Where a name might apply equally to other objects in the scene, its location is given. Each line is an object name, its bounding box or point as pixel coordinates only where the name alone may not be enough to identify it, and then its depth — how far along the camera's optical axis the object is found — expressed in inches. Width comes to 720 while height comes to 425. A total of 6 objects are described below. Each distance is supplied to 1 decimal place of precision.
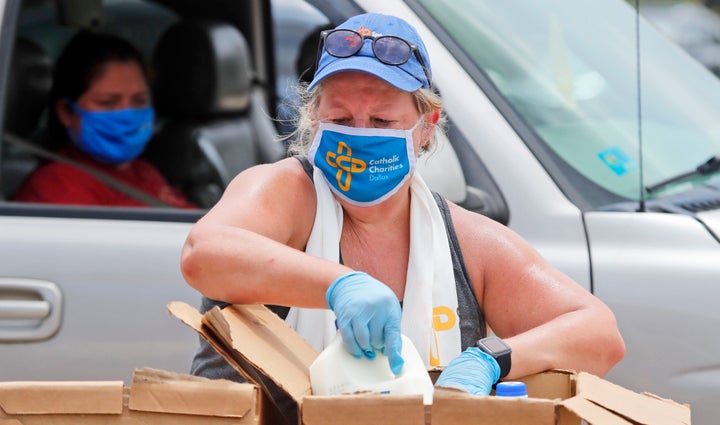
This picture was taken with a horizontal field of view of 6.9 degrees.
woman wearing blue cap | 289.3
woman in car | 337.5
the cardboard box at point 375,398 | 273.7
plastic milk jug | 278.1
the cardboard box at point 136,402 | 275.1
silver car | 307.3
